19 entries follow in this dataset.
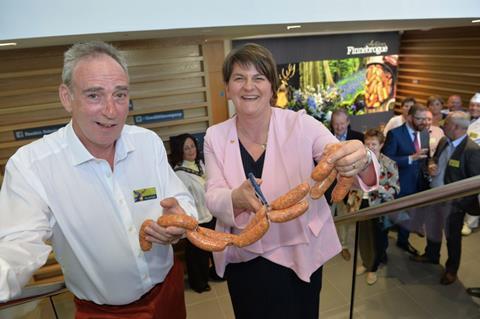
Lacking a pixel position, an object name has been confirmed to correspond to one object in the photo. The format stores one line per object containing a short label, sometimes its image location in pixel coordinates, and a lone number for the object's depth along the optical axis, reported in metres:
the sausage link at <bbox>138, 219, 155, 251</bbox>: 1.31
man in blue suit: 4.00
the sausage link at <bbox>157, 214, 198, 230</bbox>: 1.25
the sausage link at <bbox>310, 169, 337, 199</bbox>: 1.31
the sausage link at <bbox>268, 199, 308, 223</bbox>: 1.22
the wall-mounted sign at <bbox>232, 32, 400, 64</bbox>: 7.03
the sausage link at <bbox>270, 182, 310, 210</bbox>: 1.23
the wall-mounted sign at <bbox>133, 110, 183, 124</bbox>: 4.60
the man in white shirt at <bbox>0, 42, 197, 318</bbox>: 1.33
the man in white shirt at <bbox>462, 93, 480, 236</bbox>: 4.26
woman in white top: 3.94
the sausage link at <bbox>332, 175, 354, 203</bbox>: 1.32
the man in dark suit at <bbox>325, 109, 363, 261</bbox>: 4.30
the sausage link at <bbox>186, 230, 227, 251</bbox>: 1.28
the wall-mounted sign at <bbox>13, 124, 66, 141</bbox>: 4.12
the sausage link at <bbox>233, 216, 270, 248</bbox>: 1.24
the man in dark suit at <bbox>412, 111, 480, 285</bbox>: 2.55
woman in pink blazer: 1.50
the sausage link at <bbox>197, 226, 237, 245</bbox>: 1.31
